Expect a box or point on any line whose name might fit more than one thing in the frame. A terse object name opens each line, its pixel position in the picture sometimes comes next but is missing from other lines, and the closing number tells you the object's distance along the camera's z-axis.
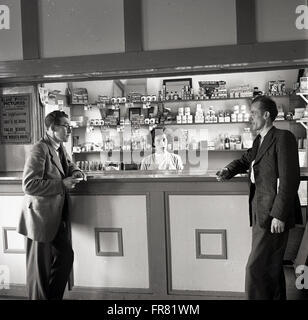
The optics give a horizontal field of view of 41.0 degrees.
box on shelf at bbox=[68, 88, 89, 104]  7.20
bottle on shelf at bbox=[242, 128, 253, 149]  6.79
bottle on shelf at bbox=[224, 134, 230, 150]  6.82
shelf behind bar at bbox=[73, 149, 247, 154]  6.81
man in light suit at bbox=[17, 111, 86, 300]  2.97
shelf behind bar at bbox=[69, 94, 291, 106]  6.71
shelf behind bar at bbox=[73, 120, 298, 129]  6.84
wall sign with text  4.26
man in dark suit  2.61
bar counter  3.31
